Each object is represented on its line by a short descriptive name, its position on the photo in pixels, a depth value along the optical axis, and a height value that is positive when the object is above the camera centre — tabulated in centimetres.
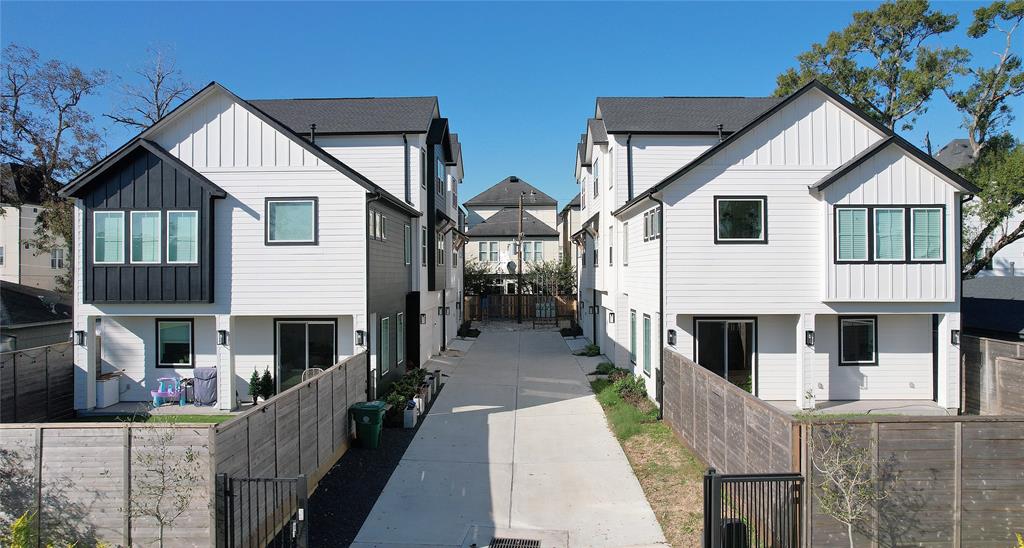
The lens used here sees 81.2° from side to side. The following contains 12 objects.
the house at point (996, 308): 1767 -108
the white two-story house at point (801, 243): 1407 +73
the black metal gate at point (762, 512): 635 -264
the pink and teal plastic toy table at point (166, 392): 1502 -296
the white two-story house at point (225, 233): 1391 +97
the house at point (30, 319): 1750 -139
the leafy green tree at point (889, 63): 2441 +930
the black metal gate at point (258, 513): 618 -271
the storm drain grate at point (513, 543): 756 -343
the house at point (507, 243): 4262 +238
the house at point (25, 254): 3141 +127
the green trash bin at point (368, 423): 1154 -287
